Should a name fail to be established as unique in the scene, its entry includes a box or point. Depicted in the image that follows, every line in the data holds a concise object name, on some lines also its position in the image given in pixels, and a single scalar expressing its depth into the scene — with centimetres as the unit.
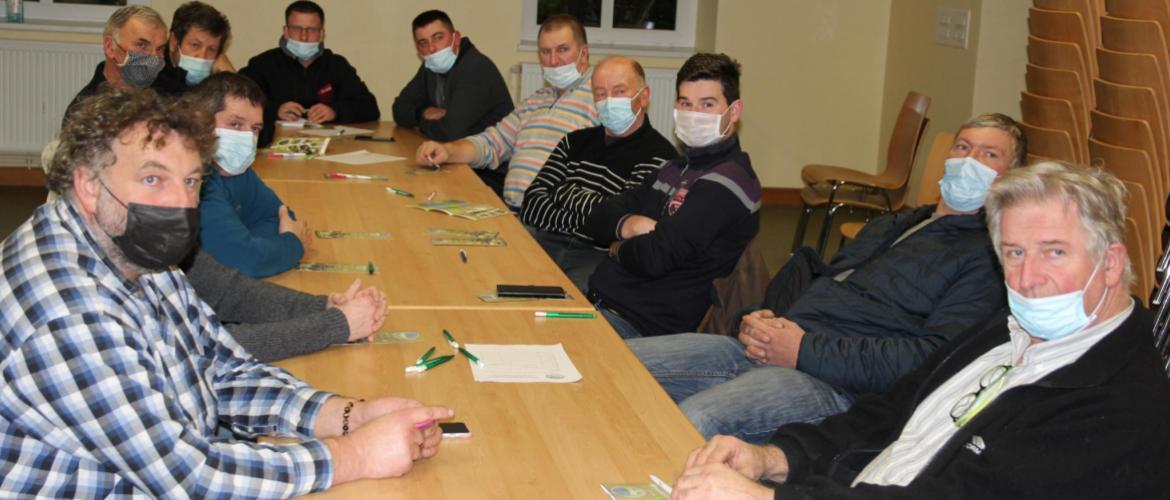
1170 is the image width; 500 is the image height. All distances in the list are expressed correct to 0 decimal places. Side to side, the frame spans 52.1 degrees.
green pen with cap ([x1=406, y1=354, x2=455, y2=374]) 246
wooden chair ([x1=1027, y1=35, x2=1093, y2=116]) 525
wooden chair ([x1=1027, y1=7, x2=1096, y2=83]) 527
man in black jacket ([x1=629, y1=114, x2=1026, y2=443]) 275
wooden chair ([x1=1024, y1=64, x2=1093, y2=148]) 518
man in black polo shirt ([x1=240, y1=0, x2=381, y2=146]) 637
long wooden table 198
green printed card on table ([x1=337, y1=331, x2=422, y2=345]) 264
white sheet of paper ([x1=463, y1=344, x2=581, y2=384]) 245
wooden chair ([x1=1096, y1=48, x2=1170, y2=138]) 453
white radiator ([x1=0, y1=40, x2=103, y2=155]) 742
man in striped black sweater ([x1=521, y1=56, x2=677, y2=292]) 424
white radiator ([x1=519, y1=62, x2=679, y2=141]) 804
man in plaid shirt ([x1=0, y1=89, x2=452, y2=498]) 166
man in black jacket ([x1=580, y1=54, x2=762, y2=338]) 352
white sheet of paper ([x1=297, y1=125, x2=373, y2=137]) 577
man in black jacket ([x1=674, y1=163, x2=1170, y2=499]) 175
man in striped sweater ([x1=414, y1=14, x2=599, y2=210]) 490
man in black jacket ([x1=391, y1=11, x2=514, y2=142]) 581
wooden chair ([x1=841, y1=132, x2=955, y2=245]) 518
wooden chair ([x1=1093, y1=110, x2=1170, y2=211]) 443
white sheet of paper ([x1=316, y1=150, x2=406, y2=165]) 506
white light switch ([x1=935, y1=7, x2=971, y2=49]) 678
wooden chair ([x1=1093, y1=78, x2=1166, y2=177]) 446
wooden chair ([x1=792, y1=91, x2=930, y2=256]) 602
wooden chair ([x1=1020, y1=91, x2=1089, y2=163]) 512
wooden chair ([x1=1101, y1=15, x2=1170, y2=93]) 459
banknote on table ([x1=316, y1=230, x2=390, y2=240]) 365
